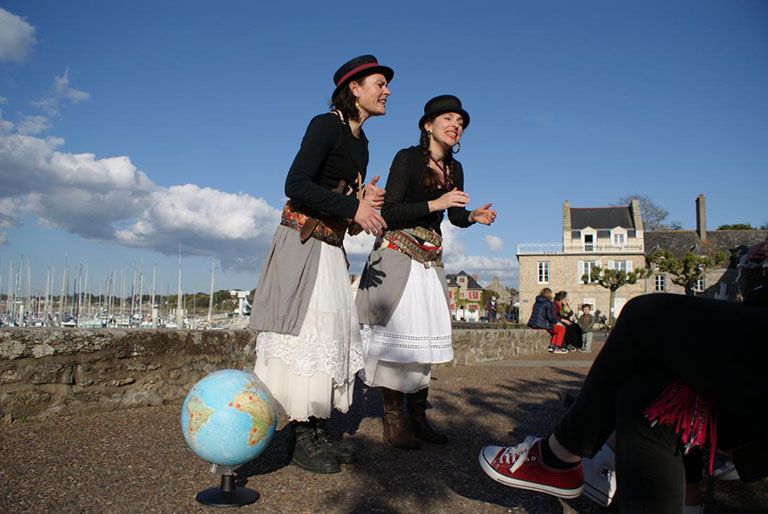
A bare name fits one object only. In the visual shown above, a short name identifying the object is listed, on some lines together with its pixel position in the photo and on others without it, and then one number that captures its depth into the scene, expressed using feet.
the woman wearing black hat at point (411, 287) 13.47
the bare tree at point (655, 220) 242.99
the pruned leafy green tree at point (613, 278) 179.52
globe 8.63
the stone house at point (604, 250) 214.90
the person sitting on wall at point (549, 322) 59.00
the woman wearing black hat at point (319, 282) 10.73
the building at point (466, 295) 290.15
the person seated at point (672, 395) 5.03
